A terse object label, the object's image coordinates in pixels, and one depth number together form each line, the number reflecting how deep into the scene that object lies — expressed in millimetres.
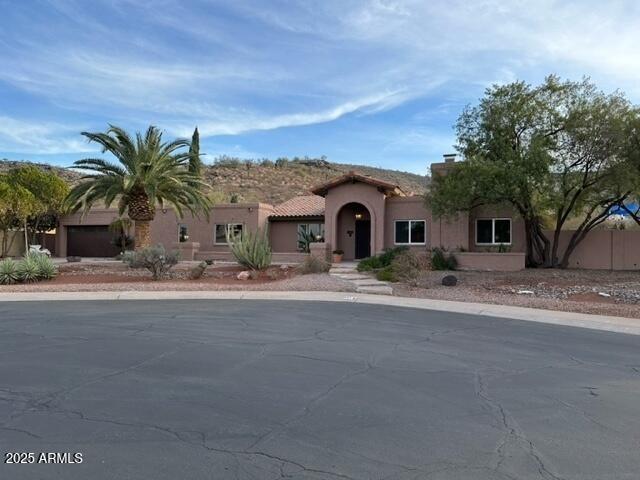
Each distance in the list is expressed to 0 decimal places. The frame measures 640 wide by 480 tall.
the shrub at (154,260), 21281
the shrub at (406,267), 20891
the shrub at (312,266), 22609
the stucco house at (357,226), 27531
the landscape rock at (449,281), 19953
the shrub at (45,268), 21694
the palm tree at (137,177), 24219
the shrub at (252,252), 22797
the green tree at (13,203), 33562
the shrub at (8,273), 21078
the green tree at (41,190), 36625
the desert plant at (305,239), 32875
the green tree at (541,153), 21312
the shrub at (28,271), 21312
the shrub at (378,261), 24250
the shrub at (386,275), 20859
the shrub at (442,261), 25188
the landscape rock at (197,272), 22125
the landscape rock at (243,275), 21844
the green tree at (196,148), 37500
